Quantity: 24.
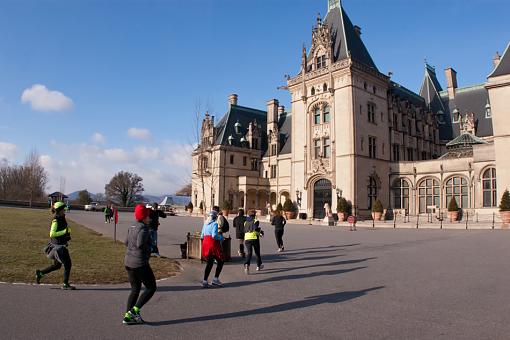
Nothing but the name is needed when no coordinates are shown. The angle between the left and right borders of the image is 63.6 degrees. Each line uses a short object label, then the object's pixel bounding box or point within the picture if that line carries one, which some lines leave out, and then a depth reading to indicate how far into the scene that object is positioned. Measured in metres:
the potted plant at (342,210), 42.19
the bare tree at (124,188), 95.56
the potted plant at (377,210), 43.16
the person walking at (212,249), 9.92
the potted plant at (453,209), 38.56
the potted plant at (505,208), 31.91
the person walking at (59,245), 9.12
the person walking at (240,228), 15.11
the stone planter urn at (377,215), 43.28
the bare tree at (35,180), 87.62
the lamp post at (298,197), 49.08
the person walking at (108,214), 34.78
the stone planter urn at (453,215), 38.66
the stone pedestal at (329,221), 38.25
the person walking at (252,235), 12.39
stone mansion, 41.16
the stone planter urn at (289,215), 47.19
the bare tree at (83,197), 90.95
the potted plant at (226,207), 50.58
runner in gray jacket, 6.79
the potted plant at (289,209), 47.22
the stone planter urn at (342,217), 42.19
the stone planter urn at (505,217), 31.84
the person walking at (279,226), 16.45
